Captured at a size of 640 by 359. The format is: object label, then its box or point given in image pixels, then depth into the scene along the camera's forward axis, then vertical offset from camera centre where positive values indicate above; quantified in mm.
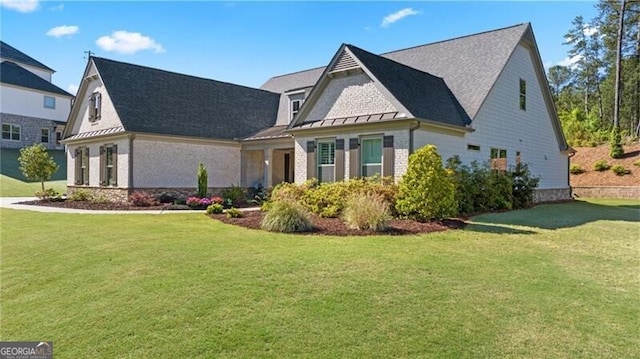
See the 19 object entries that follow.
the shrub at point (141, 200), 18359 -1075
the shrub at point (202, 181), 19219 -214
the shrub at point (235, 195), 19938 -916
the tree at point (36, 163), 22031 +658
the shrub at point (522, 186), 17806 -337
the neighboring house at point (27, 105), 37531 +6648
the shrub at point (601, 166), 29247 +903
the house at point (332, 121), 15867 +2593
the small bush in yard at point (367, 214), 10656 -971
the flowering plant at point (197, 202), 17781 -1106
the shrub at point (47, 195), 21688 -1021
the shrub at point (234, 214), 13775 -1239
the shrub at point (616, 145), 29781 +2423
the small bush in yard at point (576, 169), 30375 +703
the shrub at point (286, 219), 10805 -1107
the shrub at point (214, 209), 15180 -1196
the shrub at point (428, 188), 11969 -298
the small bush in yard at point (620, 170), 27859 +594
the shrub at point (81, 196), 20828 -1031
